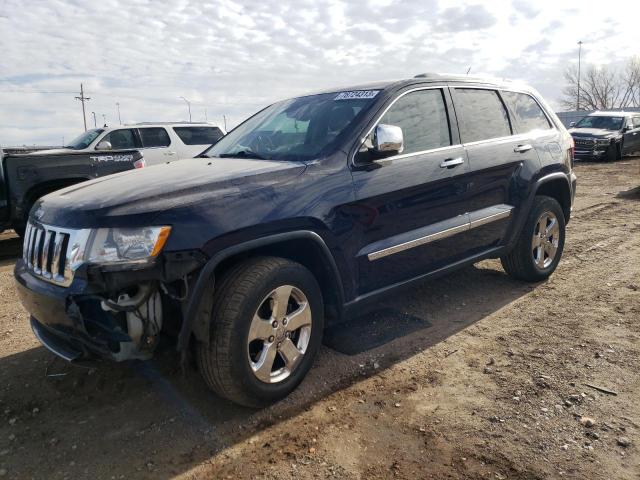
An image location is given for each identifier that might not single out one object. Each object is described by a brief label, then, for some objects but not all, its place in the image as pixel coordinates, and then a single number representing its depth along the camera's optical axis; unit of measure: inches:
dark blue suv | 102.2
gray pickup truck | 261.7
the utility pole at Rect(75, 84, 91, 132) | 2094.4
